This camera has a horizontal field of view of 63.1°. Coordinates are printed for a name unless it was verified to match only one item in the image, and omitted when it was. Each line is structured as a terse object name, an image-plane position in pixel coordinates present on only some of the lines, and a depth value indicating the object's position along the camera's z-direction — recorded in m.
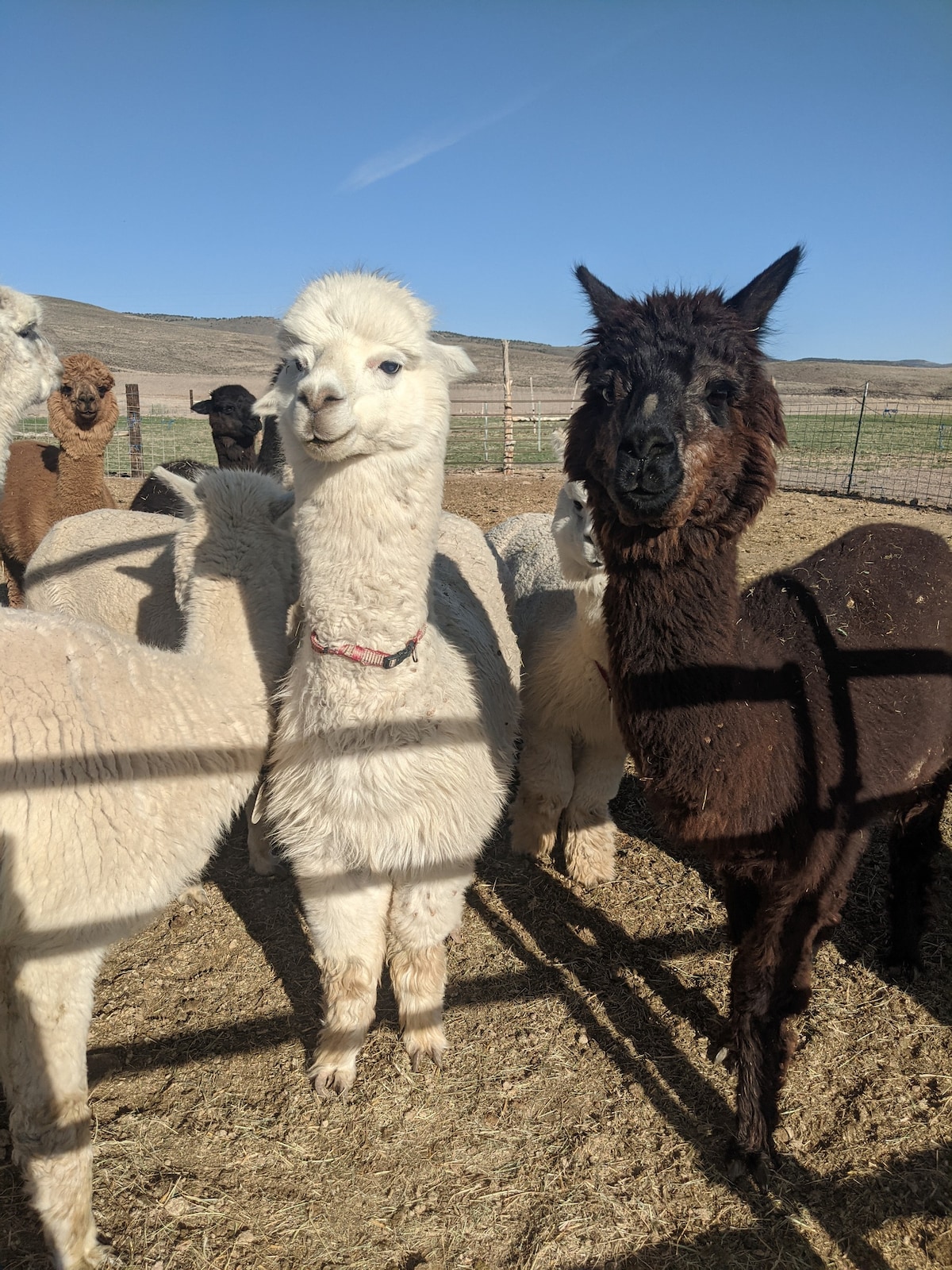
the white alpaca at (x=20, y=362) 2.32
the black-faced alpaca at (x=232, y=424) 6.73
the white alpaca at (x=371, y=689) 2.39
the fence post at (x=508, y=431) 17.81
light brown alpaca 6.26
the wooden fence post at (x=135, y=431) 14.42
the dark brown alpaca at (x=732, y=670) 2.20
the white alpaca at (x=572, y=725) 3.86
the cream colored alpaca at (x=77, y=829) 2.02
